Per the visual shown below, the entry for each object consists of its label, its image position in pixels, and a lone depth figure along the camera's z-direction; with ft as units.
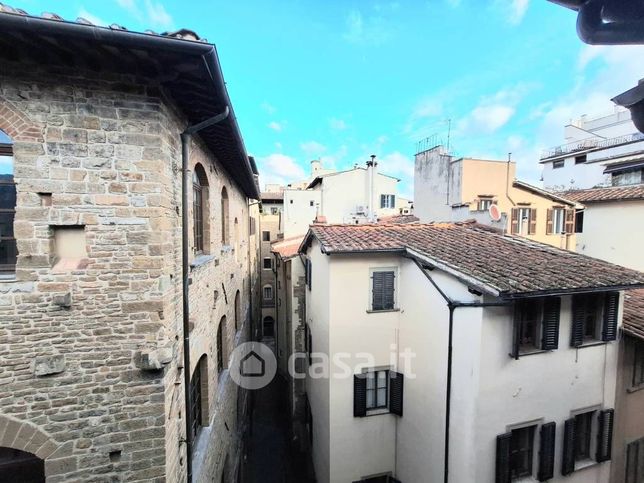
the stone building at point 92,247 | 10.28
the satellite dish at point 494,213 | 32.41
